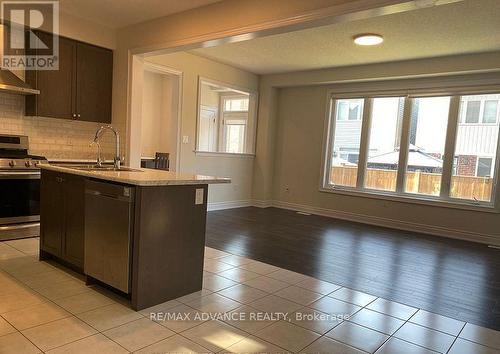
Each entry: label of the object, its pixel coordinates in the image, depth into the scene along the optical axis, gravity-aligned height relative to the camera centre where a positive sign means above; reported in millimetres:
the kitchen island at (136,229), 2426 -656
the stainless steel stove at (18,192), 3744 -643
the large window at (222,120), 9078 +673
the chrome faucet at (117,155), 3020 -144
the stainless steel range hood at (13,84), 3783 +511
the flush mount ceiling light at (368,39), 4449 +1477
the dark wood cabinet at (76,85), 4207 +628
